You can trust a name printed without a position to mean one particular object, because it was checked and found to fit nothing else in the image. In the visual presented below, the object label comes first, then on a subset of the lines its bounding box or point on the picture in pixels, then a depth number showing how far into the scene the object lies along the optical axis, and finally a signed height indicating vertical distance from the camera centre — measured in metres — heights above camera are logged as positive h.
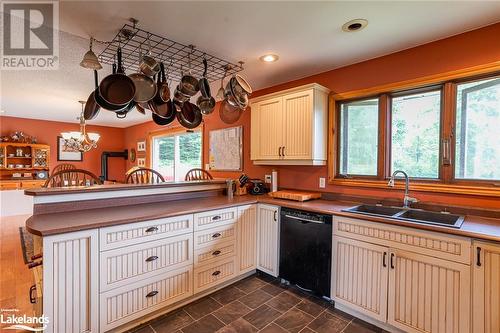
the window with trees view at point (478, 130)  1.80 +0.27
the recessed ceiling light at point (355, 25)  1.73 +1.04
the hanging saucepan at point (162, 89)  2.11 +0.67
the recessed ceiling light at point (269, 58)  2.30 +1.05
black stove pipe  6.62 +0.12
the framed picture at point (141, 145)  6.14 +0.49
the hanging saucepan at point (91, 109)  2.16 +0.50
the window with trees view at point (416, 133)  2.07 +0.29
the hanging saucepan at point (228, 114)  3.00 +0.66
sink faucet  2.03 -0.27
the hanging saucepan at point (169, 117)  2.37 +0.47
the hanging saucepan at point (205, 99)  2.29 +0.66
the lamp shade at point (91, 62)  1.80 +0.77
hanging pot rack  1.91 +1.03
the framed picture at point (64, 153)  6.08 +0.29
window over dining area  4.67 +0.23
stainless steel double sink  1.72 -0.39
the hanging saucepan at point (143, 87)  1.99 +0.65
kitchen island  1.46 -0.61
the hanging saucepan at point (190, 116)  2.56 +0.53
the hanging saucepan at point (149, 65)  1.90 +0.79
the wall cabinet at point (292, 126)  2.46 +0.42
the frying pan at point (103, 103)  1.88 +0.48
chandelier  3.92 +0.42
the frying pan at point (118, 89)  1.92 +0.61
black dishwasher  2.08 -0.77
